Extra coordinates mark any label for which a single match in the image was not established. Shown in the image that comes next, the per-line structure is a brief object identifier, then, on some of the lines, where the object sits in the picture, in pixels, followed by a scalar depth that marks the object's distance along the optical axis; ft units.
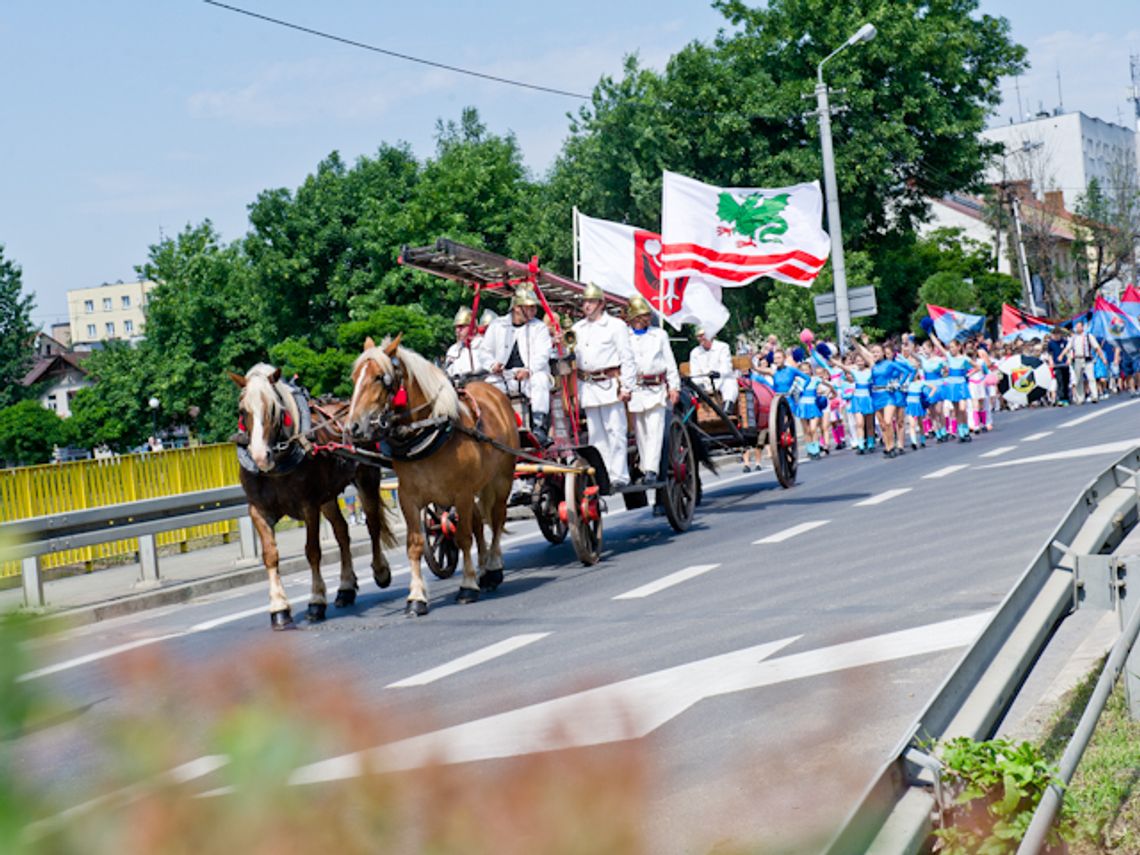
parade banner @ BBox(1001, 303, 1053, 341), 138.51
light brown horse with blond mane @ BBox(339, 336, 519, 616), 35.73
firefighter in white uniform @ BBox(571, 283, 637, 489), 43.88
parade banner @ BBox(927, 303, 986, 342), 133.59
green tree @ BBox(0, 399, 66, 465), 246.68
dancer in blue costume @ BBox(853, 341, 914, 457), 80.12
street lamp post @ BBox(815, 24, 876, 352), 104.94
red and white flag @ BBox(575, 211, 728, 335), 63.67
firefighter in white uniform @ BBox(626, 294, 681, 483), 44.60
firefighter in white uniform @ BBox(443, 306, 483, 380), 45.11
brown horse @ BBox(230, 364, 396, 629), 36.55
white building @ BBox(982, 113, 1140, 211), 382.48
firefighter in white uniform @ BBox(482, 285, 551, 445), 42.80
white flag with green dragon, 68.33
